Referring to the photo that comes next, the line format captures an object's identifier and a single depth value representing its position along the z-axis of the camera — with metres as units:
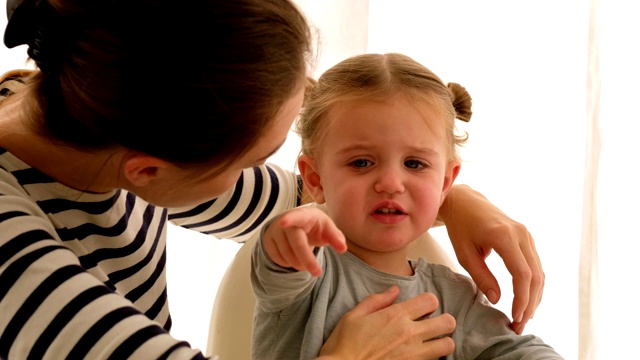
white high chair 1.08
